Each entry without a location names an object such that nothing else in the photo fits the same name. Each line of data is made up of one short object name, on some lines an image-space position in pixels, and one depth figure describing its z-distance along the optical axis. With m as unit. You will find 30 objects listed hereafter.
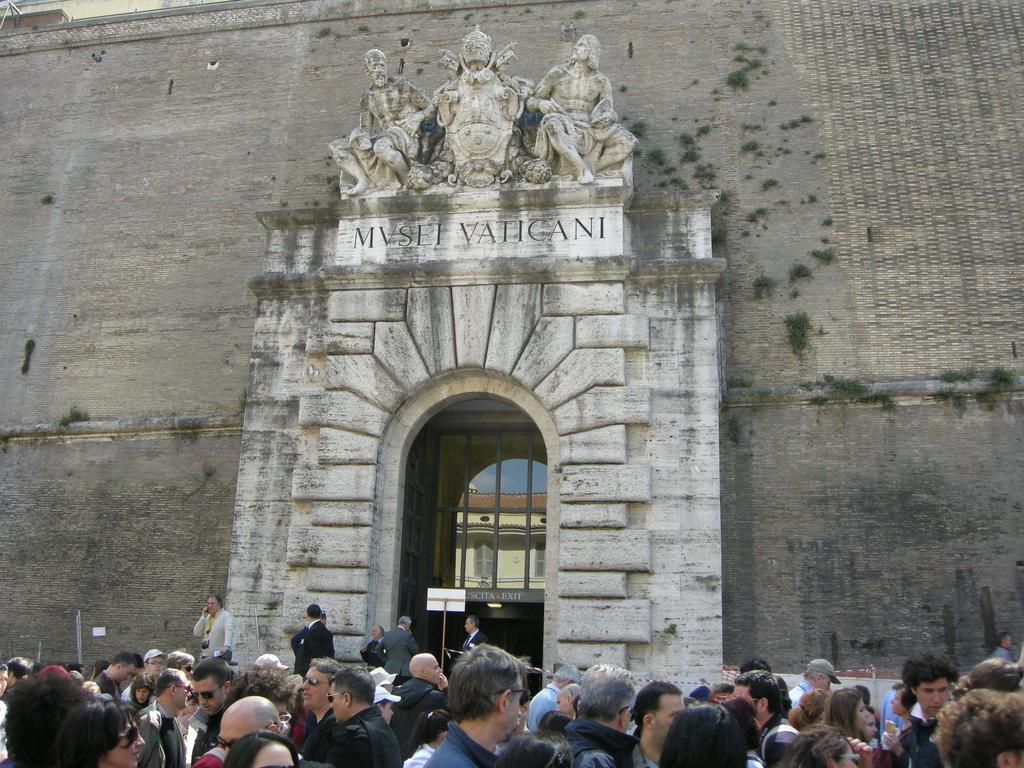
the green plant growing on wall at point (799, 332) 13.63
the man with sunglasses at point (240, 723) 3.84
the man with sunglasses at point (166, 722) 5.14
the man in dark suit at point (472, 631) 9.85
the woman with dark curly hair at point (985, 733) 2.89
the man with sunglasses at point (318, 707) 4.89
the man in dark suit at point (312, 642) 9.77
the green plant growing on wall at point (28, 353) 16.33
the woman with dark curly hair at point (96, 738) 3.43
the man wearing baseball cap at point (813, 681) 6.79
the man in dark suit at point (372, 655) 9.92
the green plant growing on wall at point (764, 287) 14.02
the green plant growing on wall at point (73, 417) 15.56
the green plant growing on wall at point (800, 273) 13.97
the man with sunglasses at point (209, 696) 5.13
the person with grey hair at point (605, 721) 3.92
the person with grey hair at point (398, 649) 9.75
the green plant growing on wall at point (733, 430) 13.27
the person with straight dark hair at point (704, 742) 3.45
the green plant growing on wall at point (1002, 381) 12.76
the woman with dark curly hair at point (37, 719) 3.56
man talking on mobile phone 11.03
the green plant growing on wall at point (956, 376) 12.88
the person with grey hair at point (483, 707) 3.60
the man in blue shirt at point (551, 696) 6.82
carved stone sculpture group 12.16
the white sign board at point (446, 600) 10.87
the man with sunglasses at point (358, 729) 4.62
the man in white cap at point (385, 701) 5.90
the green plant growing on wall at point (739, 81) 15.45
